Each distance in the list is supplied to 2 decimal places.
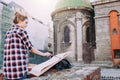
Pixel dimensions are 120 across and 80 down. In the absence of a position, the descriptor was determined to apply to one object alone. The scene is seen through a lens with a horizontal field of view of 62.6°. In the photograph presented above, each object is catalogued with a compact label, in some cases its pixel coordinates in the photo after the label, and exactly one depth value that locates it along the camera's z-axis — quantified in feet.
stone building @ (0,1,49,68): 33.05
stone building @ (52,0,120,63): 35.12
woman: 5.11
